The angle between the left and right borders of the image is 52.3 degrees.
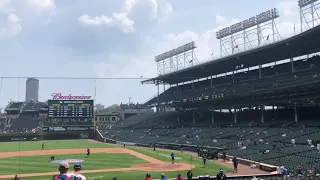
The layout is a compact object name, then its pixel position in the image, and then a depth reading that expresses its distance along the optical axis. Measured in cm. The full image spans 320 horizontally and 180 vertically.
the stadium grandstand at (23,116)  8744
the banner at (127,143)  6147
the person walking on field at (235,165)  2884
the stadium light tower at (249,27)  5369
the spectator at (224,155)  3728
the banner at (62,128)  8068
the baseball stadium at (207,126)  3106
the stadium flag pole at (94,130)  8282
